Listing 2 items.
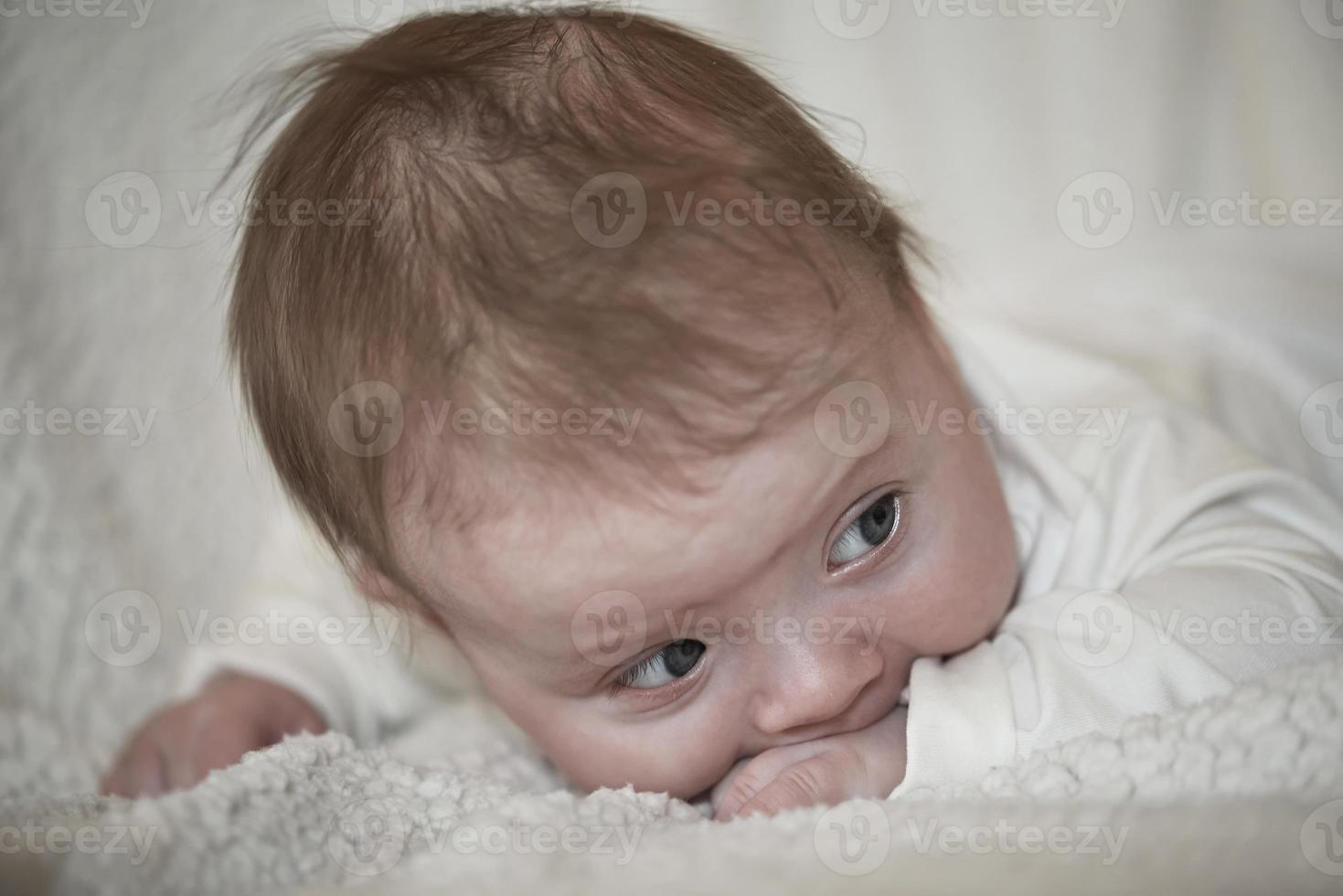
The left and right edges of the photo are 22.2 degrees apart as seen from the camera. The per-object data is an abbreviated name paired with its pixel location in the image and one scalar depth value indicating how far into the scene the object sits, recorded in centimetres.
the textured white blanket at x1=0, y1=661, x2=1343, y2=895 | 55
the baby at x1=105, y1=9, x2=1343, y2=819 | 60
